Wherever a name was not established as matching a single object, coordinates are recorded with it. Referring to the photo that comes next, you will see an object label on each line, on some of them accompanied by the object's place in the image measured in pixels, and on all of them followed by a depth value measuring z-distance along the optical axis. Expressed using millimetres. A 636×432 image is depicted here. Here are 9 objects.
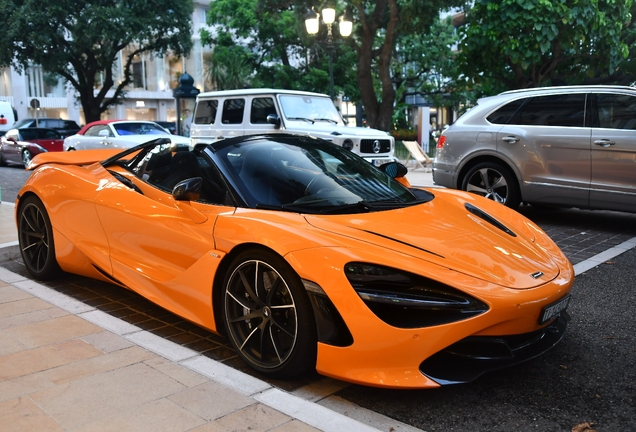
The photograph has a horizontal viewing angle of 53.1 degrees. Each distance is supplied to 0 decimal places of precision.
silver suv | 7270
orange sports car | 2936
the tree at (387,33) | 18734
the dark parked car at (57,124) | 24838
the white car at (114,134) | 15977
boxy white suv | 11484
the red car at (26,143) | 20344
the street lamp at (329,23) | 17344
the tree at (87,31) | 26297
